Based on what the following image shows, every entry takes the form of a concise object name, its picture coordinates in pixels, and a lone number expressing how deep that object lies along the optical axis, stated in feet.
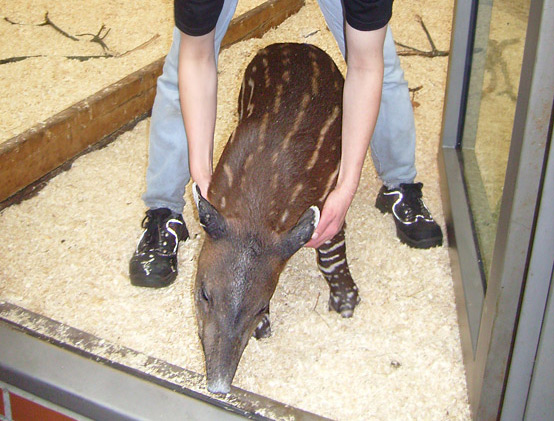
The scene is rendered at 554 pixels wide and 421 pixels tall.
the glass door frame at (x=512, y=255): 5.53
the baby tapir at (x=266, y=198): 7.04
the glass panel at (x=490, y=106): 8.06
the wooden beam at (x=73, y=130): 11.02
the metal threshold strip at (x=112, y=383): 7.43
